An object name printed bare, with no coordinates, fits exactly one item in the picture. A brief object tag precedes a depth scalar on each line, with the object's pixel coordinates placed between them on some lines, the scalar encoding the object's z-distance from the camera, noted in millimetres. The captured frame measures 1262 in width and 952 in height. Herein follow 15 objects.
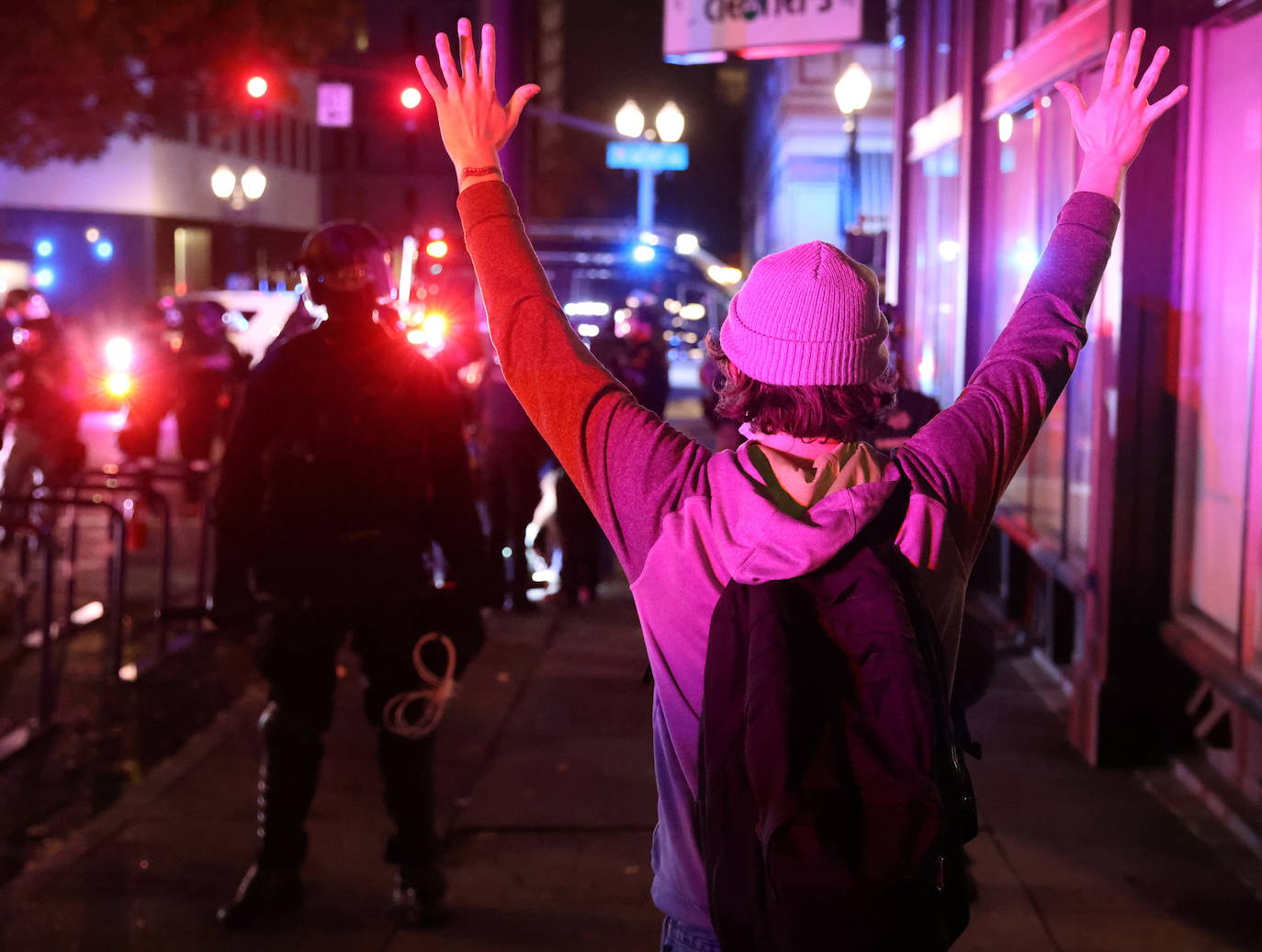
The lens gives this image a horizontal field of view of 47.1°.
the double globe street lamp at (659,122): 20797
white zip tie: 4480
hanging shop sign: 11367
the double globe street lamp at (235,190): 30594
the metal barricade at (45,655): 6523
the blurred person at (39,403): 11969
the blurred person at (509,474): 9594
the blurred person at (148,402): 13711
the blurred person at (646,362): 10742
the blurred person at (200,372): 14422
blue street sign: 26203
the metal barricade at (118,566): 6961
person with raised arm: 1989
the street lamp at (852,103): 14430
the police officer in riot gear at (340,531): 4312
